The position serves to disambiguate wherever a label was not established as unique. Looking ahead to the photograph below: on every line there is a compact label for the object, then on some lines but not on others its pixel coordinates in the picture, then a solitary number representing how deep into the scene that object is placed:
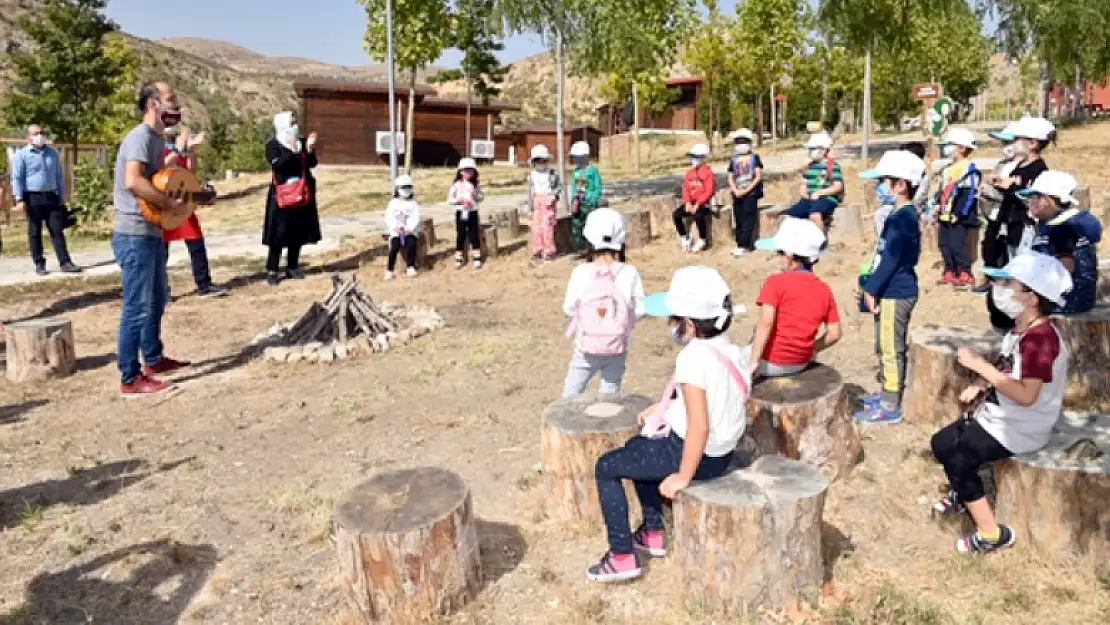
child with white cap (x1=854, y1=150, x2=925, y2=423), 5.00
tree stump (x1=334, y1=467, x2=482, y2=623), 3.37
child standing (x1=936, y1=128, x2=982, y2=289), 8.16
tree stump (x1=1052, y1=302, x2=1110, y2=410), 5.44
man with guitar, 6.20
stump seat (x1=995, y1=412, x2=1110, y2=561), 3.59
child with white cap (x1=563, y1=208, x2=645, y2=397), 4.77
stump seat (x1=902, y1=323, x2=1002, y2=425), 5.13
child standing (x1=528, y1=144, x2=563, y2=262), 11.51
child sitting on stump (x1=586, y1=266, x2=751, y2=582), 3.34
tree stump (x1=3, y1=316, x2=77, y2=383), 7.23
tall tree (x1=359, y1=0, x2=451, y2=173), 19.86
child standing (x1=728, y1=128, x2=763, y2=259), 11.20
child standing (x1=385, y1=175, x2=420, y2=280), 10.84
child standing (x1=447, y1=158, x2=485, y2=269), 11.20
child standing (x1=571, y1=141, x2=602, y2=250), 11.26
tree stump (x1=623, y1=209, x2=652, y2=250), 12.48
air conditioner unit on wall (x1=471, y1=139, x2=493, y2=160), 33.75
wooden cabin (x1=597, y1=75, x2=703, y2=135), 45.03
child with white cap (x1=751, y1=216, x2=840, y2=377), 4.44
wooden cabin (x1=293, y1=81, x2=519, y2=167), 31.78
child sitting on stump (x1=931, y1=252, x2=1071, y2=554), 3.50
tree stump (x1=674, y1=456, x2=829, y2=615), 3.29
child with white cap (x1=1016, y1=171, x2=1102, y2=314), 5.29
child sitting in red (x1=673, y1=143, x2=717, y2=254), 11.52
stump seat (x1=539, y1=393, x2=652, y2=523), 4.07
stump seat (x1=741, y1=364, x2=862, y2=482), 4.36
